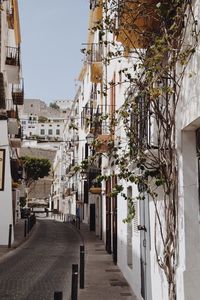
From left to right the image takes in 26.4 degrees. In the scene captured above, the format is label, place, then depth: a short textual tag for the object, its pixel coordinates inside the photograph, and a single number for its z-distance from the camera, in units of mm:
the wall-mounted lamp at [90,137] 17989
